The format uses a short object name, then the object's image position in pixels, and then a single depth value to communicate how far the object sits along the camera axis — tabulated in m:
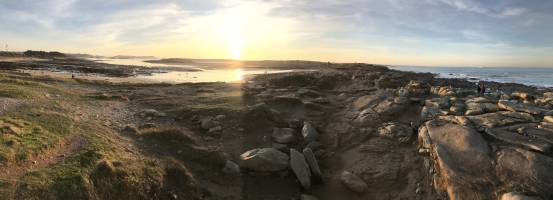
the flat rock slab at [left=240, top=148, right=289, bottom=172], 16.39
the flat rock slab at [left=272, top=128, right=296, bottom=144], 19.99
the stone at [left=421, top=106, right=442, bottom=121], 19.00
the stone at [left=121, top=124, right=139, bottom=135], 18.03
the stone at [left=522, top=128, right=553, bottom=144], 13.84
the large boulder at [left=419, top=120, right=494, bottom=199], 12.51
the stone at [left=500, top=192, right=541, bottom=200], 11.24
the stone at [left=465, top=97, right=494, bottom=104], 19.89
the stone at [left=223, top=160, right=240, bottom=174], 15.78
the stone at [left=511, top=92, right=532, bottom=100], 20.73
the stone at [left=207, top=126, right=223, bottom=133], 20.74
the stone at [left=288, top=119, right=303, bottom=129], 22.38
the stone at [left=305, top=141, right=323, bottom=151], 19.34
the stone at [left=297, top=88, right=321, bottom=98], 30.46
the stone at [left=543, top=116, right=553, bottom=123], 15.27
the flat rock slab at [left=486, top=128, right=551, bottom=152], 13.23
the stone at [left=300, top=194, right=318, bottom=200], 14.36
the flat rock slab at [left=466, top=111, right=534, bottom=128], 15.69
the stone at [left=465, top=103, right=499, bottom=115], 17.88
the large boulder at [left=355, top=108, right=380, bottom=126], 21.20
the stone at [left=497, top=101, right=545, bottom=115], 16.66
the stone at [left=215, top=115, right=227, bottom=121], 22.62
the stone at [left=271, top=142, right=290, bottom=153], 18.85
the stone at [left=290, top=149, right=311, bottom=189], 15.70
